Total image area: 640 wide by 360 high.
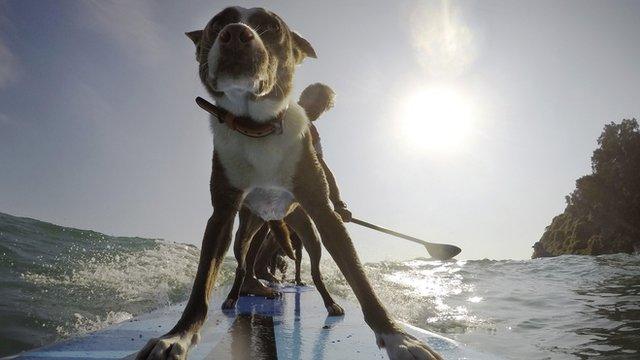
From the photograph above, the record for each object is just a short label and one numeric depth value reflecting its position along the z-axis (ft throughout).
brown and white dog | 7.10
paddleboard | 7.05
